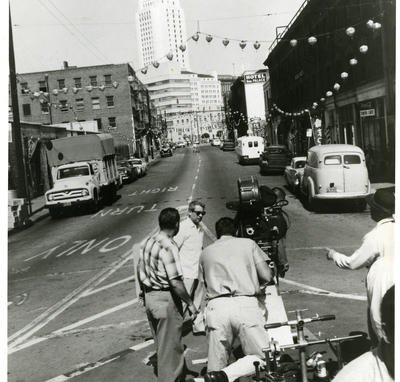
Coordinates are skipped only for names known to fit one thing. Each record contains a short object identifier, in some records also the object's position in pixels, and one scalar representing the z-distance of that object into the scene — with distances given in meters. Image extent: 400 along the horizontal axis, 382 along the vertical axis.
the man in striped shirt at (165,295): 5.59
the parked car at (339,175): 18.91
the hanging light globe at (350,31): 19.55
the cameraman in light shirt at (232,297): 5.11
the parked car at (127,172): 39.06
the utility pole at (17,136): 19.12
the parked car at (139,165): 43.00
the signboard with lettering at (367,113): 30.29
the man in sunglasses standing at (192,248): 8.10
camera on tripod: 7.39
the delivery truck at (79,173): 23.92
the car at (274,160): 35.75
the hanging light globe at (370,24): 17.62
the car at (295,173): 23.92
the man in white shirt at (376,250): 3.77
